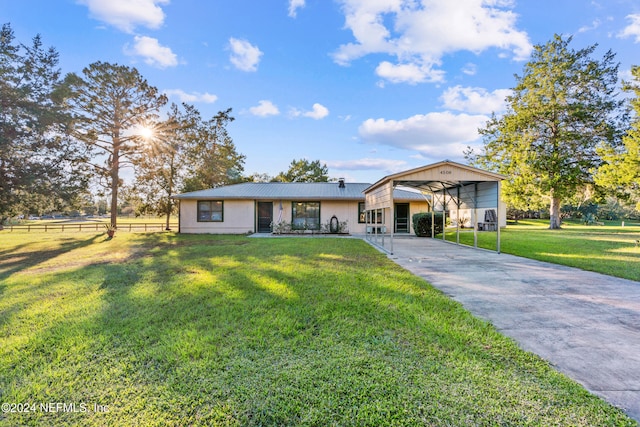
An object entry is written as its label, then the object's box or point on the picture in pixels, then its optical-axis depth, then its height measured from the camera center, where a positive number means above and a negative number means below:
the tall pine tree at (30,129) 10.71 +3.46
